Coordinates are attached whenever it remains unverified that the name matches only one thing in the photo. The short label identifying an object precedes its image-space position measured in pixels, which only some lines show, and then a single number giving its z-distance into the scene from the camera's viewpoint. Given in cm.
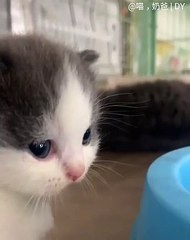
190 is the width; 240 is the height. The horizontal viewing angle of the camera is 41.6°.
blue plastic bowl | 8
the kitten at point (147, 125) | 20
